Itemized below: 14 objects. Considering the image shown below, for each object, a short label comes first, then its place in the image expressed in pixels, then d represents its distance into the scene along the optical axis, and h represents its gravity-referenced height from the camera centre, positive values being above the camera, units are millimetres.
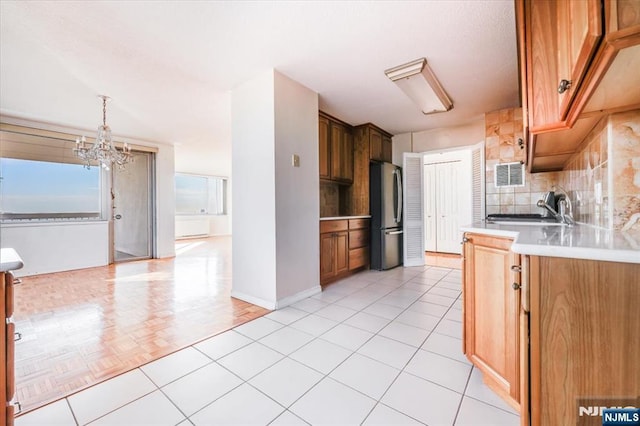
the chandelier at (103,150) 3428 +899
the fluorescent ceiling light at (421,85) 2531 +1372
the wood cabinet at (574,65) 708 +500
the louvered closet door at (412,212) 4637 -18
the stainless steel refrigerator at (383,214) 4262 -45
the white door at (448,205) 5621 +126
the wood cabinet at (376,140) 4379 +1257
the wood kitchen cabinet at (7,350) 864 -461
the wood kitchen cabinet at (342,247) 3383 -514
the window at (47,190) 3959 +404
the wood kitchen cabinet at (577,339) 765 -413
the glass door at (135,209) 5125 +94
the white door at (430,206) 5914 +108
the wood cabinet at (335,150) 3836 +968
